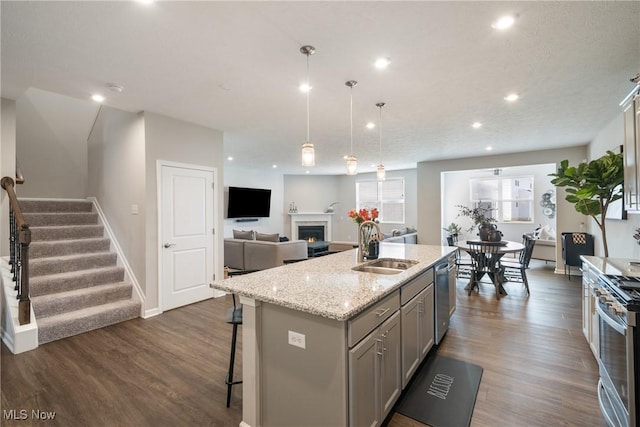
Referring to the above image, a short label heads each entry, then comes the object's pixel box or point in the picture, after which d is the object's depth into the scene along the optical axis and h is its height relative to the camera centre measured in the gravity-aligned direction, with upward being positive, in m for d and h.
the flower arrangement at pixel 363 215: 2.97 -0.05
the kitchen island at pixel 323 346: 1.54 -0.79
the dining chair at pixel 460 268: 6.09 -1.32
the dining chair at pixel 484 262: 4.71 -0.87
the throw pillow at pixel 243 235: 6.69 -0.55
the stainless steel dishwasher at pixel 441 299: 2.93 -0.92
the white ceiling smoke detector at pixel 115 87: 3.12 +1.34
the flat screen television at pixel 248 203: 8.45 +0.26
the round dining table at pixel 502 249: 4.67 -0.63
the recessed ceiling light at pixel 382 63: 2.57 +1.31
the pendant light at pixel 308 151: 2.40 +0.52
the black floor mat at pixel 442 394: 2.04 -1.43
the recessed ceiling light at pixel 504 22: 2.03 +1.32
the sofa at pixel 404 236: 6.60 -0.63
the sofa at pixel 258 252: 5.90 -0.87
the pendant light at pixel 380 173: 3.88 +0.50
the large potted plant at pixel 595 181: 2.82 +0.29
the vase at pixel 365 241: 2.94 -0.31
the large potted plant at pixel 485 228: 5.07 -0.31
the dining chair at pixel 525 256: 4.91 -0.79
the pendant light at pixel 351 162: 3.04 +0.51
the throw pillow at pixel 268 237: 6.38 -0.58
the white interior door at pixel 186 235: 4.12 -0.36
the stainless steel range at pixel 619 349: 1.62 -0.84
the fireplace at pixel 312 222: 10.55 -0.41
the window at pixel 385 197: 10.15 +0.46
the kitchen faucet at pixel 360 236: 2.87 -0.26
